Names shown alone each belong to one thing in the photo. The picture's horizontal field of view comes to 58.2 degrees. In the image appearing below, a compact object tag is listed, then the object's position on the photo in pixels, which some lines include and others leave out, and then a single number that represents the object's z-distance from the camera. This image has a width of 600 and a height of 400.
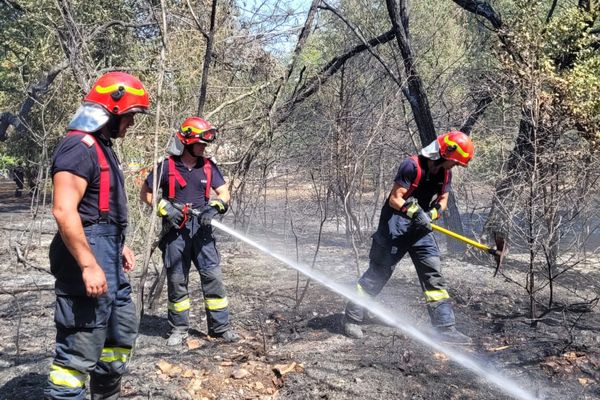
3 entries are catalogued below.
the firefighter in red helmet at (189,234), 4.21
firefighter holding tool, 4.15
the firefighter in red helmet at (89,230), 2.44
